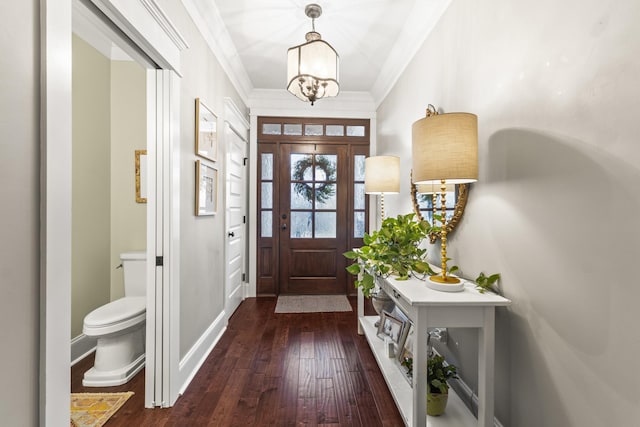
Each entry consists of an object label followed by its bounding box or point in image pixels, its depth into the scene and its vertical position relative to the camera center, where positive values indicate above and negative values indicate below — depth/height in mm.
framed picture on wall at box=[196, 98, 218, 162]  2037 +571
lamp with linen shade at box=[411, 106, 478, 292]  1250 +267
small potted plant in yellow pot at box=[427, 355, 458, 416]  1450 -903
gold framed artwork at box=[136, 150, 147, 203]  2578 +277
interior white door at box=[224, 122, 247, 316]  2906 -87
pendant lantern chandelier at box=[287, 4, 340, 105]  1911 +939
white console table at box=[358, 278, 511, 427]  1192 -474
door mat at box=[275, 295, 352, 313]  3294 -1130
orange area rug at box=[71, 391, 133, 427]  1563 -1146
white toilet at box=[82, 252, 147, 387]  1857 -911
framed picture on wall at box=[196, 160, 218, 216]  2061 +144
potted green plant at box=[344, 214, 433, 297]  1630 -228
